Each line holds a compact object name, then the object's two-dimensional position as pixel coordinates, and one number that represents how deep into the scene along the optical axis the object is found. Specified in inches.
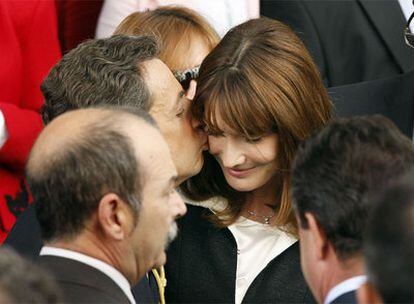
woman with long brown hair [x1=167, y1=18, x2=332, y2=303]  267.7
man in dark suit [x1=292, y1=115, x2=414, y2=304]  191.6
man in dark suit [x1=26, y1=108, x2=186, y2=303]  200.5
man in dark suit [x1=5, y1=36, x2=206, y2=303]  256.4
